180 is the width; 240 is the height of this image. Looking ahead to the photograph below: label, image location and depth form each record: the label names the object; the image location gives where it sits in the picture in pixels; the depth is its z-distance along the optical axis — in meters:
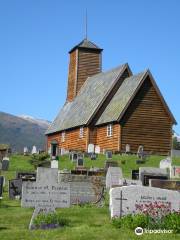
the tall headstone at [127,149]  44.30
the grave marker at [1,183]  20.30
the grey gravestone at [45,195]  15.55
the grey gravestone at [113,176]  23.33
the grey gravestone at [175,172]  28.95
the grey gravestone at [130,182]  21.64
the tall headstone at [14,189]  20.92
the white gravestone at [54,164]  31.18
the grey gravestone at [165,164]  31.45
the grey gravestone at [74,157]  37.77
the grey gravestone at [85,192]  20.19
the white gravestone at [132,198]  15.69
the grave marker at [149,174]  23.62
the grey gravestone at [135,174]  25.91
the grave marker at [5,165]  32.12
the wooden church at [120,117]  46.19
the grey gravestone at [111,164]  30.95
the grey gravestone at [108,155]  39.12
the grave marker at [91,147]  44.57
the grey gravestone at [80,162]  33.94
